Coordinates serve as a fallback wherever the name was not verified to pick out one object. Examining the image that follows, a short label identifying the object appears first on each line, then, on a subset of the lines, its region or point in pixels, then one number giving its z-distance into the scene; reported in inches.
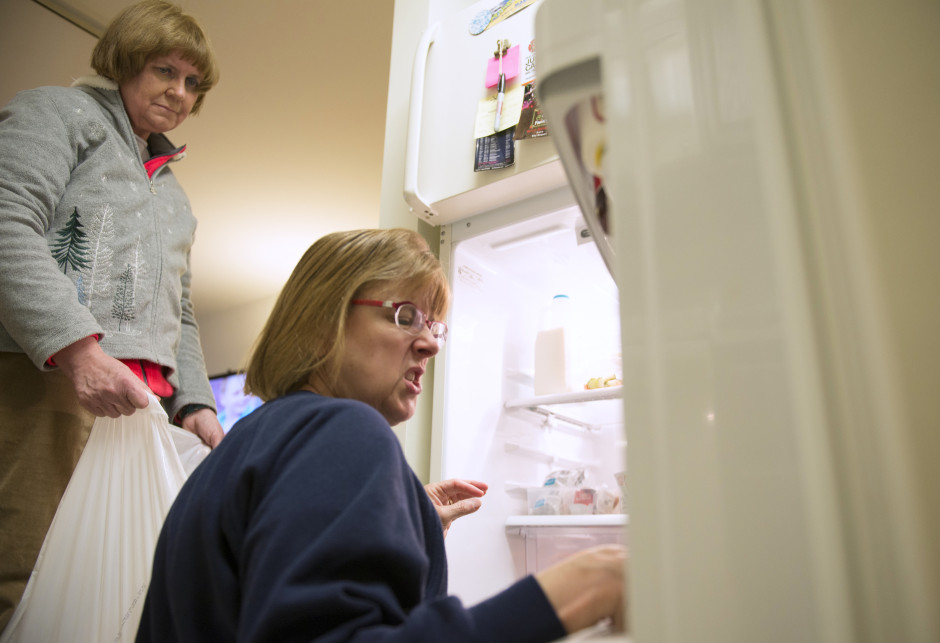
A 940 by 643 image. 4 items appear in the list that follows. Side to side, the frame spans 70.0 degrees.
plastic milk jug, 63.8
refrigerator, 10.9
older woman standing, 38.8
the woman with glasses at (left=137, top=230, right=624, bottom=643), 16.3
